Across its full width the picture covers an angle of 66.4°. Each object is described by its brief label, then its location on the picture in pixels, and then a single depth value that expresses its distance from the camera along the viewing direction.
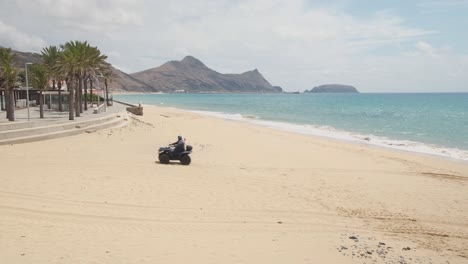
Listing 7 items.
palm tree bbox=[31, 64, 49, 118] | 33.72
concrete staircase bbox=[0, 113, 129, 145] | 18.19
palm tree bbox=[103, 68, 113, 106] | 55.93
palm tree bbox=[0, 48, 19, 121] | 26.25
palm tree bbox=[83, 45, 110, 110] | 37.36
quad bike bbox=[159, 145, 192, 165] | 14.99
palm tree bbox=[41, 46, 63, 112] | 38.16
